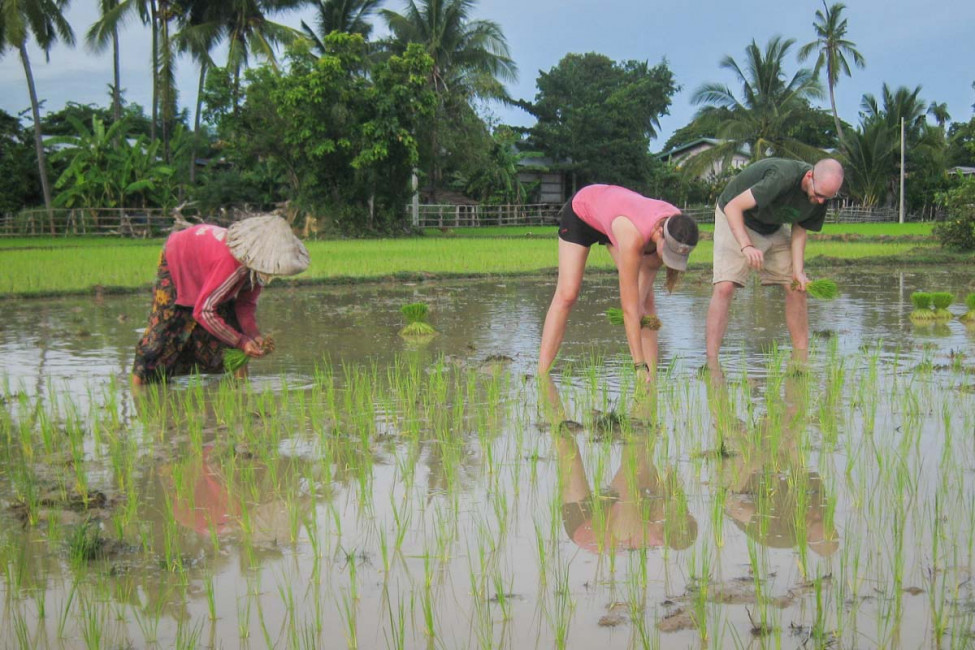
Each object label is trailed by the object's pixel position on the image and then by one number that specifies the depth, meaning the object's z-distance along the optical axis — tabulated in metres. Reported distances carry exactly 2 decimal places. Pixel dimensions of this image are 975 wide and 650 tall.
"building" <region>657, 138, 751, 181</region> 37.73
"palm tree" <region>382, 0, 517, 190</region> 27.31
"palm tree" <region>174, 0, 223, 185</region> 25.91
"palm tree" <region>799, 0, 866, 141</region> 35.53
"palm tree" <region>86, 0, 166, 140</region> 25.50
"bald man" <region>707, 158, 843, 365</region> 4.96
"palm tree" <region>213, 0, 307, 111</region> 26.28
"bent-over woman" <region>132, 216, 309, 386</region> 4.45
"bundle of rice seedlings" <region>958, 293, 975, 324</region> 7.27
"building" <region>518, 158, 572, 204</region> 35.78
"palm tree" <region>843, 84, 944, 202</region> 37.62
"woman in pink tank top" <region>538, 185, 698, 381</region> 4.09
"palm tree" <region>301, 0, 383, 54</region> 27.33
